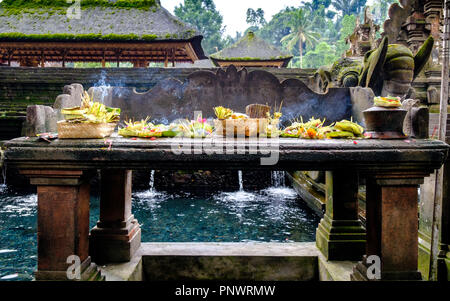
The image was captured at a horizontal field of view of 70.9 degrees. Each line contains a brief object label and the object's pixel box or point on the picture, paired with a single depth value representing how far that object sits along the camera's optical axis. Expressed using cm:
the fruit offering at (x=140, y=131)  230
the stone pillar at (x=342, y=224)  282
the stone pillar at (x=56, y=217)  207
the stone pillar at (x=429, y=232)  253
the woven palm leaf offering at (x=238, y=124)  229
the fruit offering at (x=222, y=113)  241
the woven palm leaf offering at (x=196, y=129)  229
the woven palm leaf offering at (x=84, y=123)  214
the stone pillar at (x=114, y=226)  279
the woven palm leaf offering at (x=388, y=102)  218
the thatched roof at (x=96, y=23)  1336
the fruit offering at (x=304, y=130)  234
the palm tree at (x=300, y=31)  4030
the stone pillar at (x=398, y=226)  207
